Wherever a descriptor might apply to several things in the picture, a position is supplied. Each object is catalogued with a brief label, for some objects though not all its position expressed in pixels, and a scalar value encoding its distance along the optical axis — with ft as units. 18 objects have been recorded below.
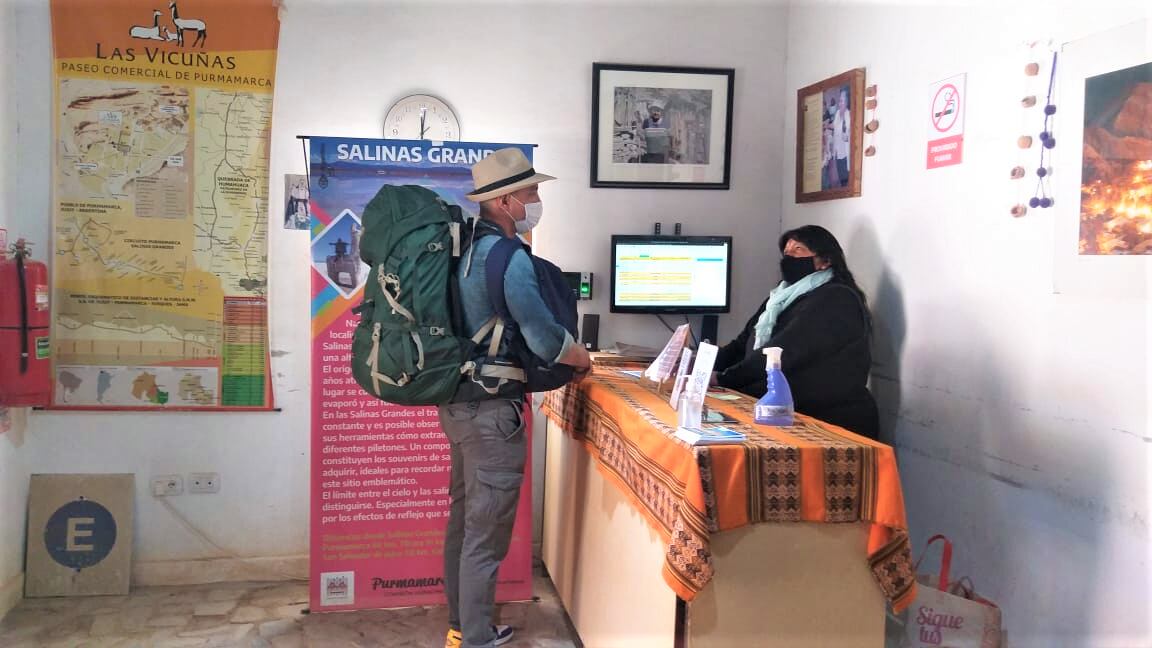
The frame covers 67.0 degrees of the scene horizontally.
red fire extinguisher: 9.83
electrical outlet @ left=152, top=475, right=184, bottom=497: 11.21
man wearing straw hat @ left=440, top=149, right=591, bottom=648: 7.95
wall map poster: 10.75
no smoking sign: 8.55
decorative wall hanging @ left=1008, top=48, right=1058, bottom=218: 7.35
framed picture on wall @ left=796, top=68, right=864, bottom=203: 10.50
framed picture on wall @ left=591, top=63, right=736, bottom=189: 11.94
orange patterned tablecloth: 5.98
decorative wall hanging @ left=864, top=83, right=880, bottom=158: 10.14
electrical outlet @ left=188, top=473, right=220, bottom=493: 11.30
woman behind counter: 8.90
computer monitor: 11.84
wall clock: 11.39
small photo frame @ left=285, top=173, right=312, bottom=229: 11.26
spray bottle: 7.00
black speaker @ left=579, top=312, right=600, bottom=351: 11.84
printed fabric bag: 7.53
